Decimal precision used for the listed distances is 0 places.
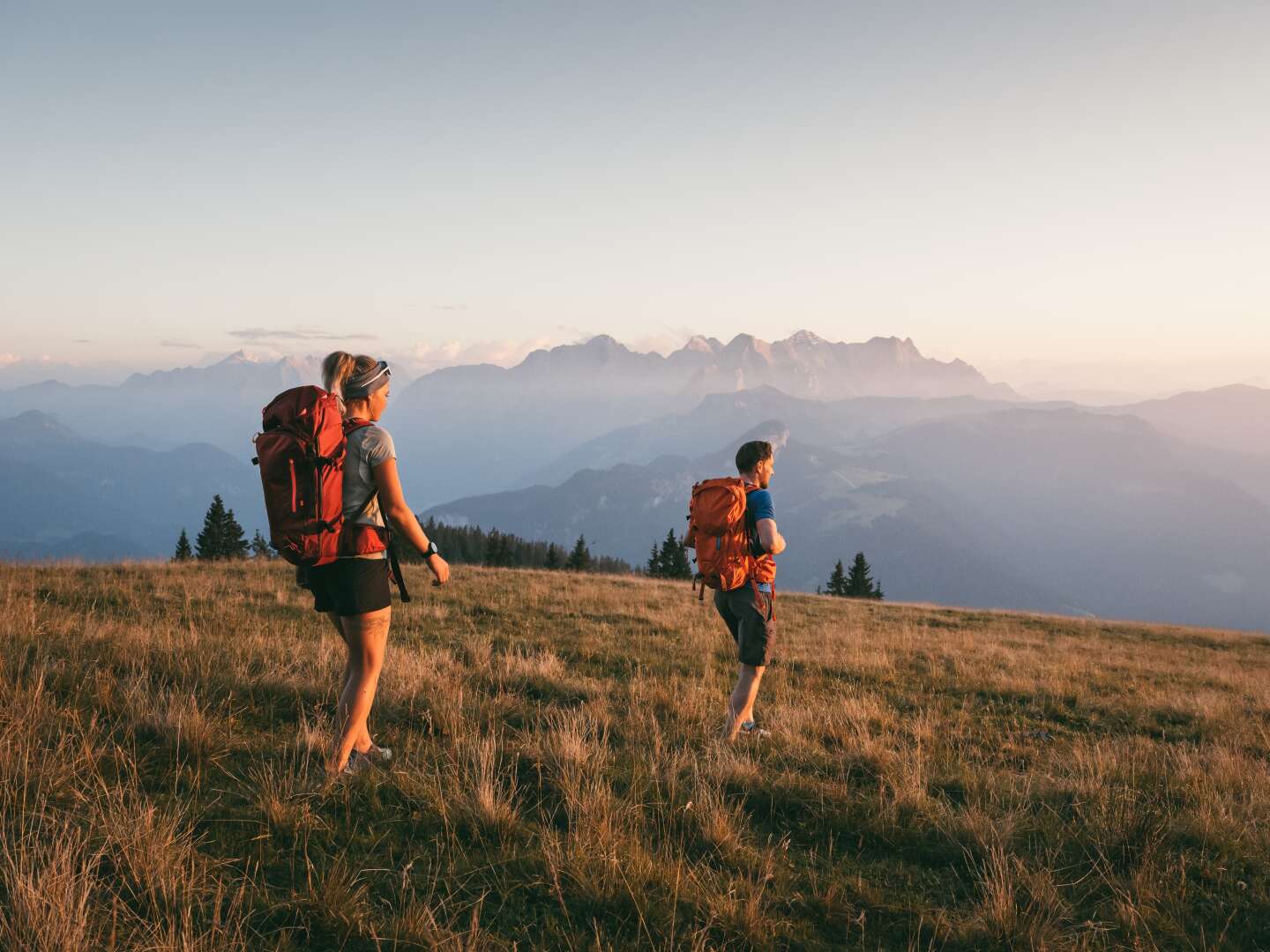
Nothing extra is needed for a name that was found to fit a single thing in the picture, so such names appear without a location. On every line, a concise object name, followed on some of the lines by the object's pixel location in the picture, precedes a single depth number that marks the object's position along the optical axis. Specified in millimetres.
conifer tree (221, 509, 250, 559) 54916
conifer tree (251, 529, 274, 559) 43444
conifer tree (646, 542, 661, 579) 59519
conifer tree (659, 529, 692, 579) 58344
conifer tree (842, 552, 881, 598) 56009
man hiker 5855
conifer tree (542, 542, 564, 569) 87938
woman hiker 4316
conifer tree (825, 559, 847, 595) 55406
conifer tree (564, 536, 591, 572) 66250
